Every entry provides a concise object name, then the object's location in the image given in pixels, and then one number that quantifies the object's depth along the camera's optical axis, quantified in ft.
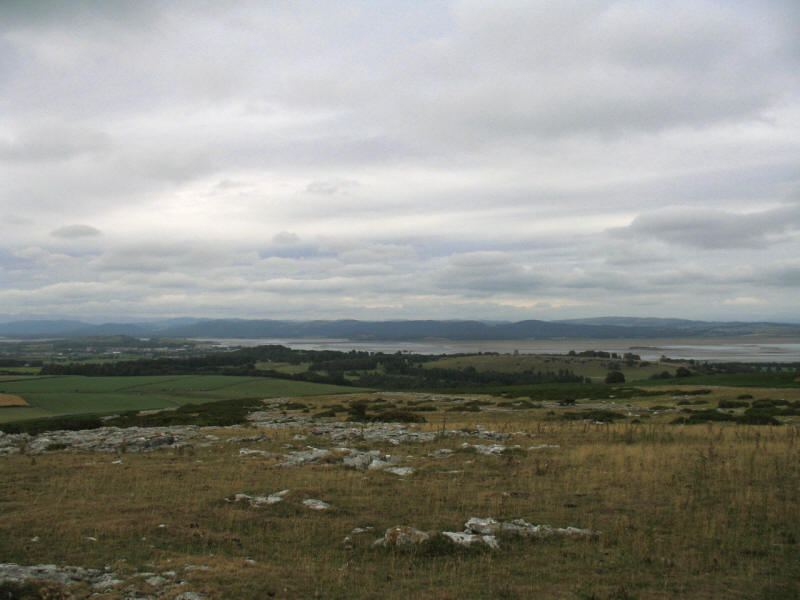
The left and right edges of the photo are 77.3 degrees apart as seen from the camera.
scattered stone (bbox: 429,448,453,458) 72.49
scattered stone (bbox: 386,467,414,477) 59.90
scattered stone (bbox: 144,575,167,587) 28.49
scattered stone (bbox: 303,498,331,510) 45.37
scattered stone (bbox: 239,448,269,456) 77.30
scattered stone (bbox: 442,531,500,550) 34.65
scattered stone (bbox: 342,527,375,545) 36.76
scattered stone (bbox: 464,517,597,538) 36.81
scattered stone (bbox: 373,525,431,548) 34.65
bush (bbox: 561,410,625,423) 114.01
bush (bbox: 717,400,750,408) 137.92
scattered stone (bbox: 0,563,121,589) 28.22
